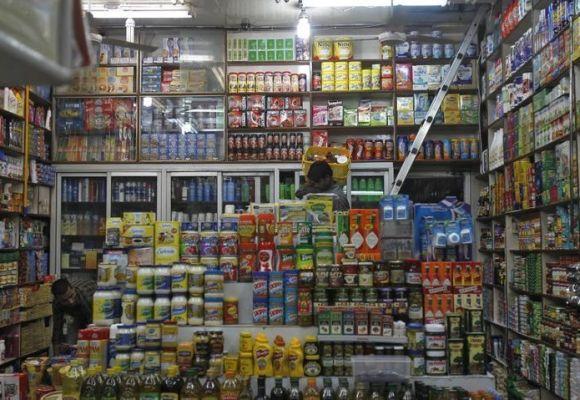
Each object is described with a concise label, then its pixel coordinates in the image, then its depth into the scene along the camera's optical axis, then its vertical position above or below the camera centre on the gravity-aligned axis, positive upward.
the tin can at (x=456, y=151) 7.95 +1.07
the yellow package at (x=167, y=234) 4.29 +0.06
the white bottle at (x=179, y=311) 3.82 -0.39
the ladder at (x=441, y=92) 7.78 +1.75
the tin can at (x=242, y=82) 8.09 +1.95
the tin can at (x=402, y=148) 7.93 +1.11
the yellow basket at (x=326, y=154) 6.26 +0.82
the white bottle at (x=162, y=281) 3.84 -0.22
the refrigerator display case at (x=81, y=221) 7.91 +0.28
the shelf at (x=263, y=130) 8.08 +1.37
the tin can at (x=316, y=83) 8.10 +1.94
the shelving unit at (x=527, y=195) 5.06 +0.41
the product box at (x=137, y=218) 4.56 +0.18
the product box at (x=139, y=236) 4.33 +0.05
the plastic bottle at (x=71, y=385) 3.27 -0.70
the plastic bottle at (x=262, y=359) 3.55 -0.63
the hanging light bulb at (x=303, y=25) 6.92 +2.27
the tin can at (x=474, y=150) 7.91 +1.08
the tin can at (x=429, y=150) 7.96 +1.09
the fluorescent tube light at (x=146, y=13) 6.88 +2.40
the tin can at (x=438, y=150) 7.95 +1.09
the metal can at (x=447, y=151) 7.95 +1.07
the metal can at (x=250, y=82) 8.10 +1.96
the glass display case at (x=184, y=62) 8.12 +2.24
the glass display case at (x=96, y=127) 8.02 +1.42
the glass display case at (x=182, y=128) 7.96 +1.40
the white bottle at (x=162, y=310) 3.79 -0.38
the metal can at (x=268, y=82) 8.12 +1.96
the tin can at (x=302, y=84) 8.12 +1.94
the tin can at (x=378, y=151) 7.91 +1.08
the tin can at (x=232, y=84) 8.08 +1.93
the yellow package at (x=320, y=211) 4.40 +0.20
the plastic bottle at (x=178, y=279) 3.84 -0.21
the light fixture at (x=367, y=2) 6.41 +2.34
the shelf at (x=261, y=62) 8.24 +2.24
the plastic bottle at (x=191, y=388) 3.16 -0.69
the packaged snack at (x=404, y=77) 8.02 +1.99
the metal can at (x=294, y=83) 8.12 +1.95
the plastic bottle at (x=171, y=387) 3.18 -0.70
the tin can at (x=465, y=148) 7.92 +1.10
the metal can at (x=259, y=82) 8.11 +1.96
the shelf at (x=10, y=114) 6.73 +1.36
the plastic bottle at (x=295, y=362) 3.53 -0.64
